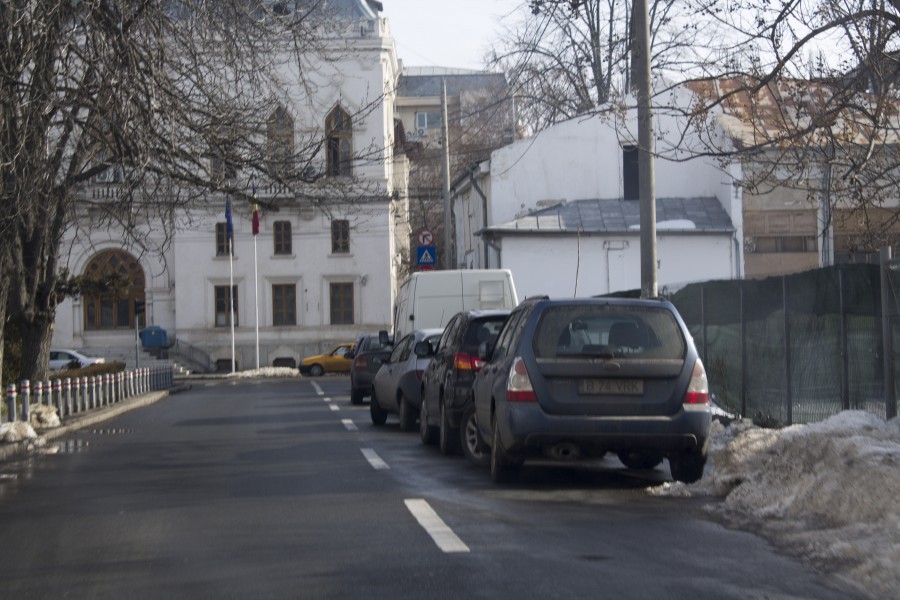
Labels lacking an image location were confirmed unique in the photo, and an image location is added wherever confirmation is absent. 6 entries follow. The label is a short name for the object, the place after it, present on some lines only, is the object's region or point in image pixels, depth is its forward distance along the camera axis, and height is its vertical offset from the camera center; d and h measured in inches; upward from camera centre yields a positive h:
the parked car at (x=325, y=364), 1929.1 -80.9
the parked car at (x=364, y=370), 992.2 -47.8
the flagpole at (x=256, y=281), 2034.9 +60.0
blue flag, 1754.7 +132.9
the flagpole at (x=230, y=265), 1789.6 +86.4
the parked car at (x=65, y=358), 1860.2 -62.7
